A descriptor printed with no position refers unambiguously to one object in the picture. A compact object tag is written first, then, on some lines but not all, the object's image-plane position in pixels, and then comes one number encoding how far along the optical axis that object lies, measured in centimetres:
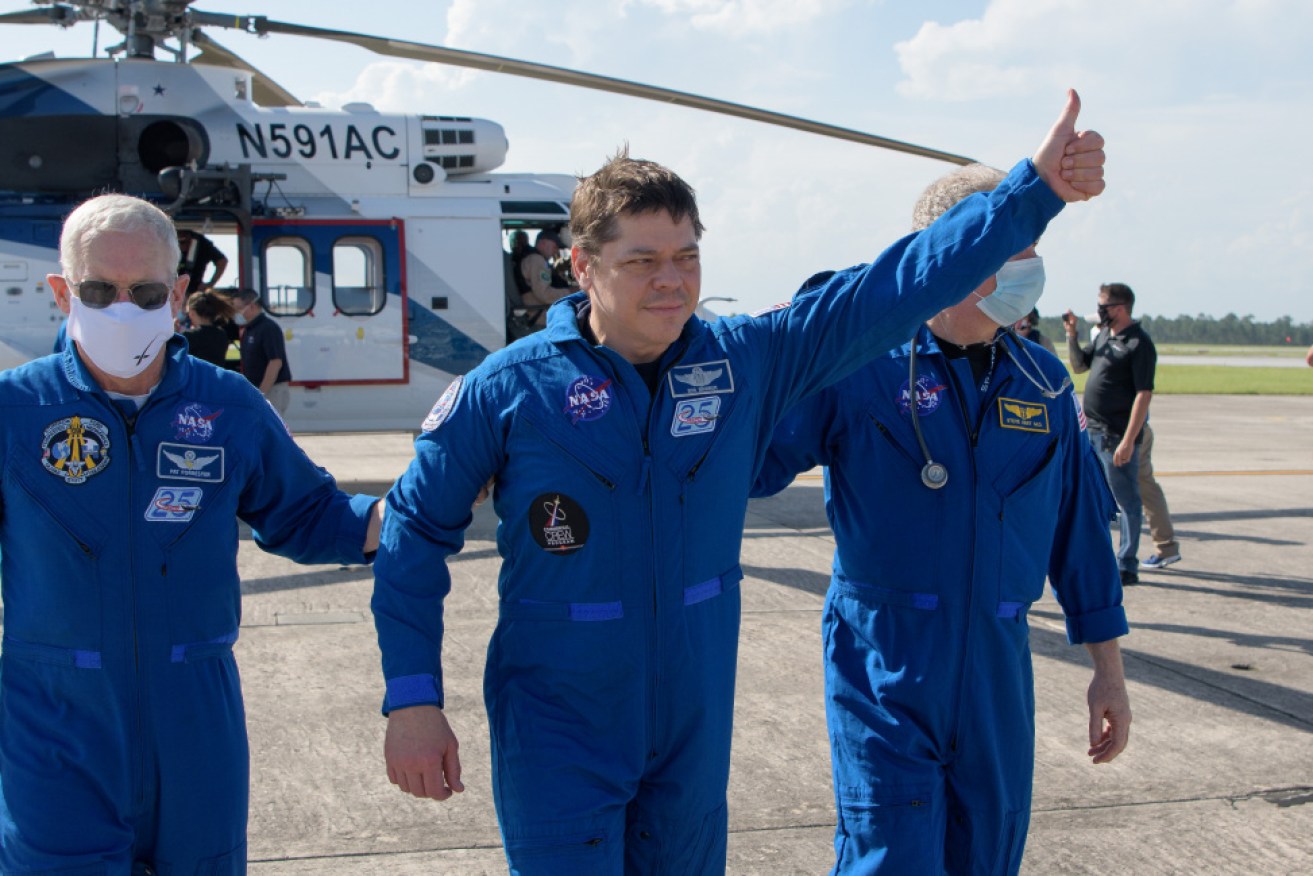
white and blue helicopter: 1040
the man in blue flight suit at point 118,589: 238
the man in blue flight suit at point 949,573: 283
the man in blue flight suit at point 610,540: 234
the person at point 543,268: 1155
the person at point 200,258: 1124
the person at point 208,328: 912
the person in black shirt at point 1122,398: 807
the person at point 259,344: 976
